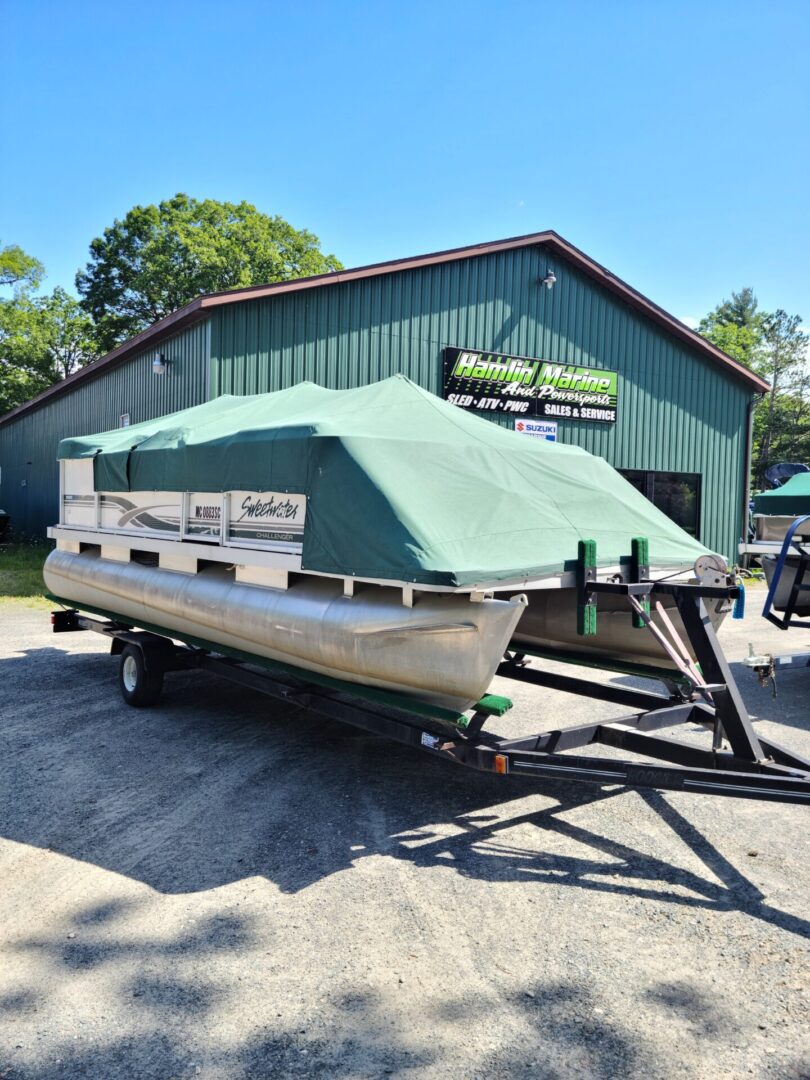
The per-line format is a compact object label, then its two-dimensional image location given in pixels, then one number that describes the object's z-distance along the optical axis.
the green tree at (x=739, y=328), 59.66
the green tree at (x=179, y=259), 41.28
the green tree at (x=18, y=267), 41.34
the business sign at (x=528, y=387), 15.87
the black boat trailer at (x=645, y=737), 4.05
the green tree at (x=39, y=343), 39.72
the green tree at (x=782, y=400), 55.16
